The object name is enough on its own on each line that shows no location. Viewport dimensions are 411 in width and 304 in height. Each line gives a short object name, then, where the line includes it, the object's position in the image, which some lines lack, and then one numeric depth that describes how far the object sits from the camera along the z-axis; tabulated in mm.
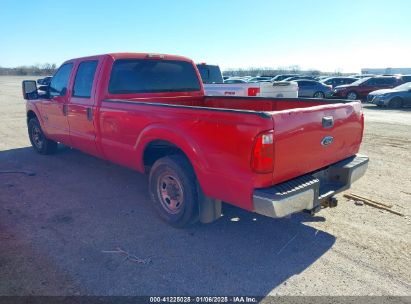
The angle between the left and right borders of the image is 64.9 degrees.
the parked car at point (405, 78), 22931
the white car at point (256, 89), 9539
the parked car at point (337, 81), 25891
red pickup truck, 2848
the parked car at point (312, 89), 21328
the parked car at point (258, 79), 29877
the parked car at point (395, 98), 18062
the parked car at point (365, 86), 21844
